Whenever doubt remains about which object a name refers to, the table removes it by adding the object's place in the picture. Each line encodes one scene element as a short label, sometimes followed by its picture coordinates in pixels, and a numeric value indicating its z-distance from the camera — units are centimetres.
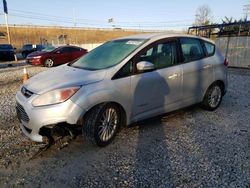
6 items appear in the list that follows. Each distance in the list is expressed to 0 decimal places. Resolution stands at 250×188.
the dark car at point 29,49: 2082
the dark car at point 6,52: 1661
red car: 1200
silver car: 263
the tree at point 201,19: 3075
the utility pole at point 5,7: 2161
